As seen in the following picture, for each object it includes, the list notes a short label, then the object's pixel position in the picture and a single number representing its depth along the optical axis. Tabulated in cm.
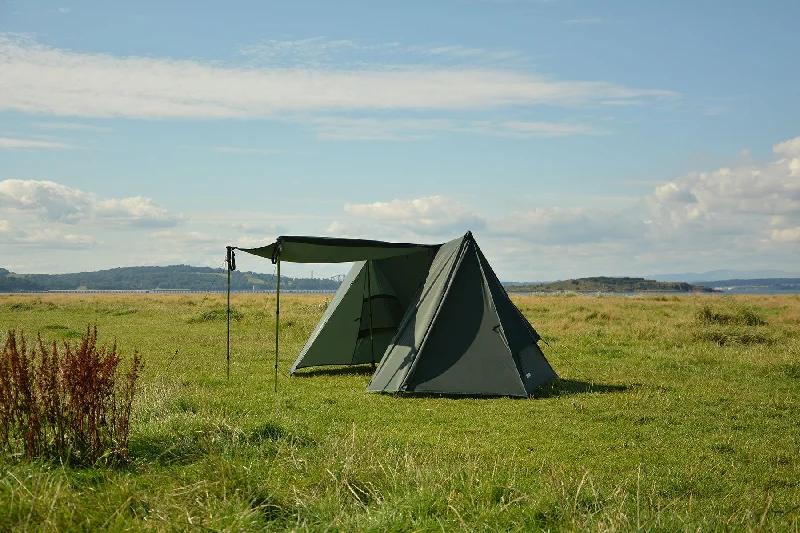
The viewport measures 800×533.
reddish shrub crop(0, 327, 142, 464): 632
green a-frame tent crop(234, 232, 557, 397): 1195
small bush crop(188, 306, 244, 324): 2769
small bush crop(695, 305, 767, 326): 2358
